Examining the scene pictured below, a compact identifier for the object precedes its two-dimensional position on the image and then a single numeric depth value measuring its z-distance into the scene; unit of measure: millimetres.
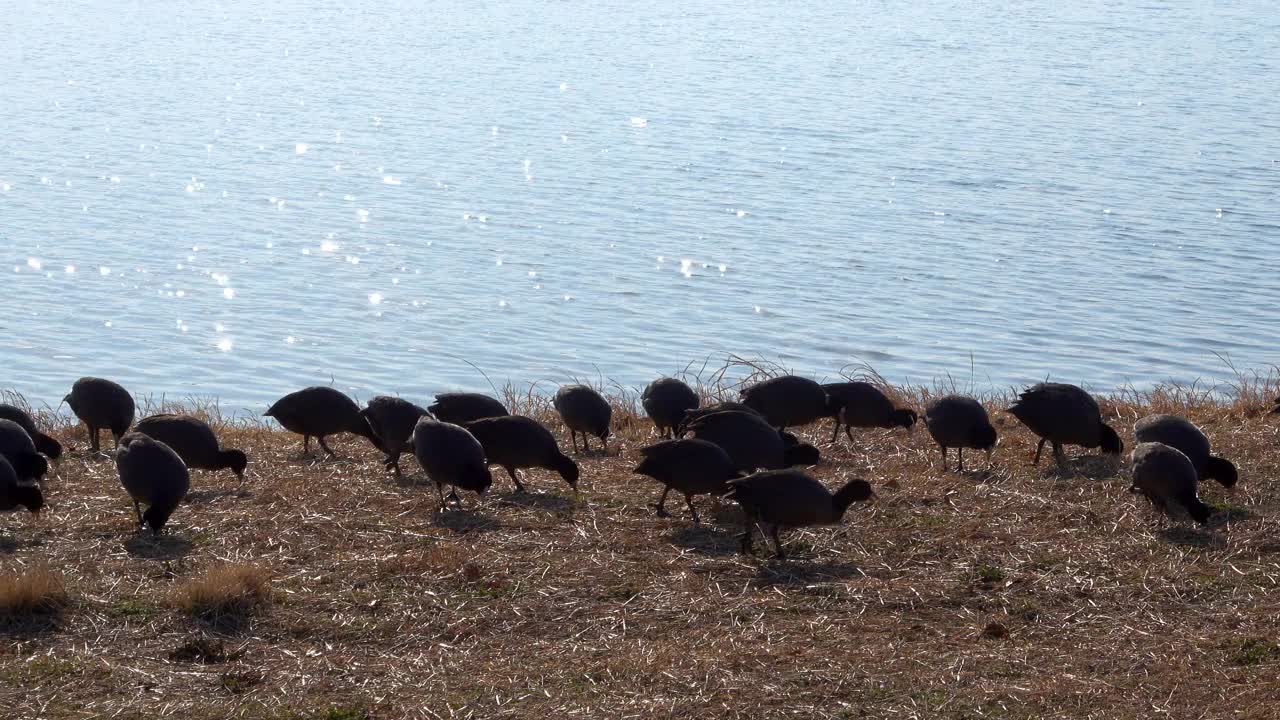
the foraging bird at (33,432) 11484
